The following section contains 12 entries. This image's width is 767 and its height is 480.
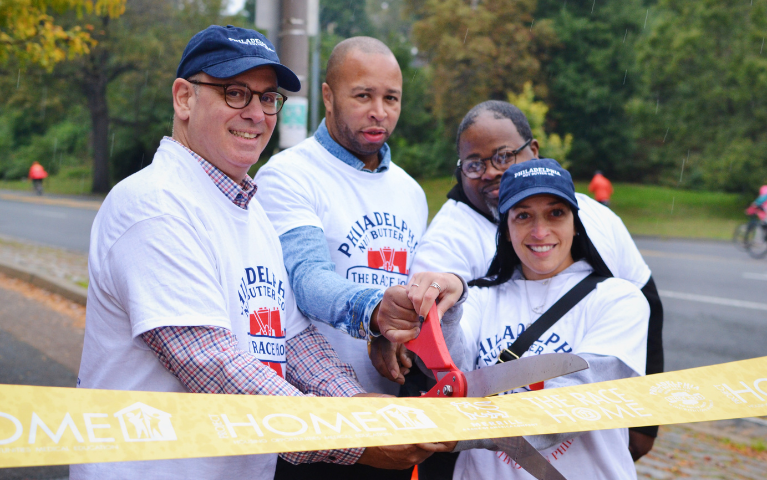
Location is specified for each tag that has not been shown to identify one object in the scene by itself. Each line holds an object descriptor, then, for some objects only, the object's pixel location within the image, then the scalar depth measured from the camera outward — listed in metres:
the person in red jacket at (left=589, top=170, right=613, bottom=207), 21.77
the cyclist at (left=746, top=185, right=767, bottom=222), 17.48
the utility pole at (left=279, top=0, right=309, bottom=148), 4.34
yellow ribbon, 1.25
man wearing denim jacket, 2.33
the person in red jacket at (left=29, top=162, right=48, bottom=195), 33.34
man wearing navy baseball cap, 1.63
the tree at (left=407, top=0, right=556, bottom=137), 32.75
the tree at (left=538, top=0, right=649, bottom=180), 37.62
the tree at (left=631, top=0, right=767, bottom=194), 30.97
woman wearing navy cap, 2.07
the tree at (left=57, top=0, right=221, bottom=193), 31.44
